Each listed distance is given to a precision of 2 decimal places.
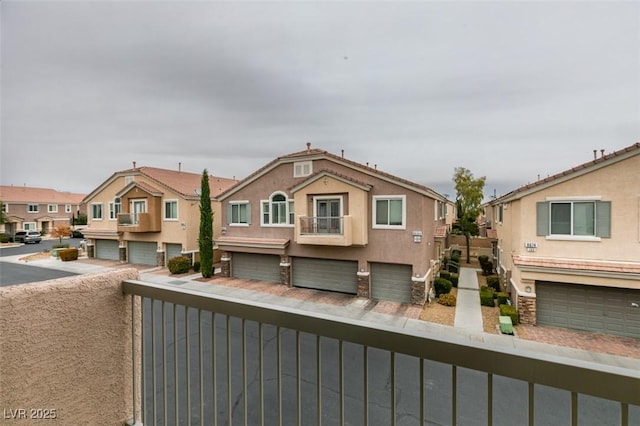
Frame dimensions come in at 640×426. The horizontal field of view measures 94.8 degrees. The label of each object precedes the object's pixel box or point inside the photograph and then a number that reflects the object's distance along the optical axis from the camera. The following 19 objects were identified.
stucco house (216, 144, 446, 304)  12.12
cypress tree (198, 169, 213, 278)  16.30
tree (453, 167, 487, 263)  18.47
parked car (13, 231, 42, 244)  32.03
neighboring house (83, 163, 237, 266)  19.03
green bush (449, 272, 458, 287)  14.48
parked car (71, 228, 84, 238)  36.00
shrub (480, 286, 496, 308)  11.51
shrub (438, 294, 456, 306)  11.66
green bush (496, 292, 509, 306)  11.44
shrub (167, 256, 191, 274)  17.17
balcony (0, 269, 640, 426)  1.12
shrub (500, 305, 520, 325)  9.79
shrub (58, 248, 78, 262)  21.22
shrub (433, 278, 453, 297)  12.73
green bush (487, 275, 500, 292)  13.87
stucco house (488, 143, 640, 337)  8.66
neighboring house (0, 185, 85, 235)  36.69
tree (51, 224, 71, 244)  26.98
